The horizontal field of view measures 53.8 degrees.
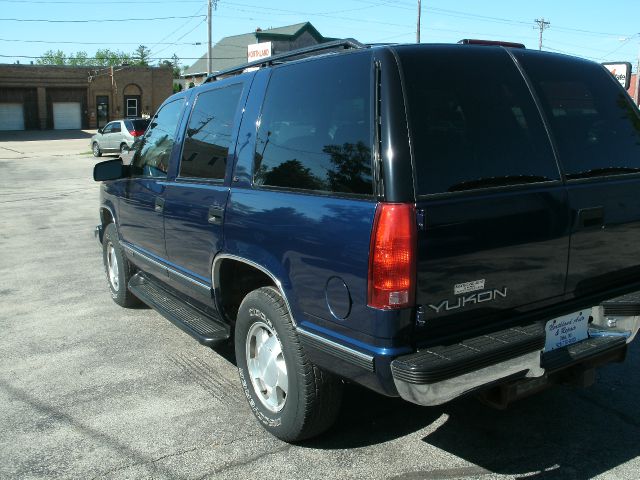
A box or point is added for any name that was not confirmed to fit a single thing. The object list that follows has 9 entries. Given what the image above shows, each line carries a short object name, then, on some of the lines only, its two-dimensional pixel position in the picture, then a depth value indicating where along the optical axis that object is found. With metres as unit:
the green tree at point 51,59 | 120.79
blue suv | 2.73
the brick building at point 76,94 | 50.56
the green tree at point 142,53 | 122.08
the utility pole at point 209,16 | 39.17
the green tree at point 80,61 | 117.54
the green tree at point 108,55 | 102.32
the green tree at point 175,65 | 98.68
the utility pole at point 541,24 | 68.19
